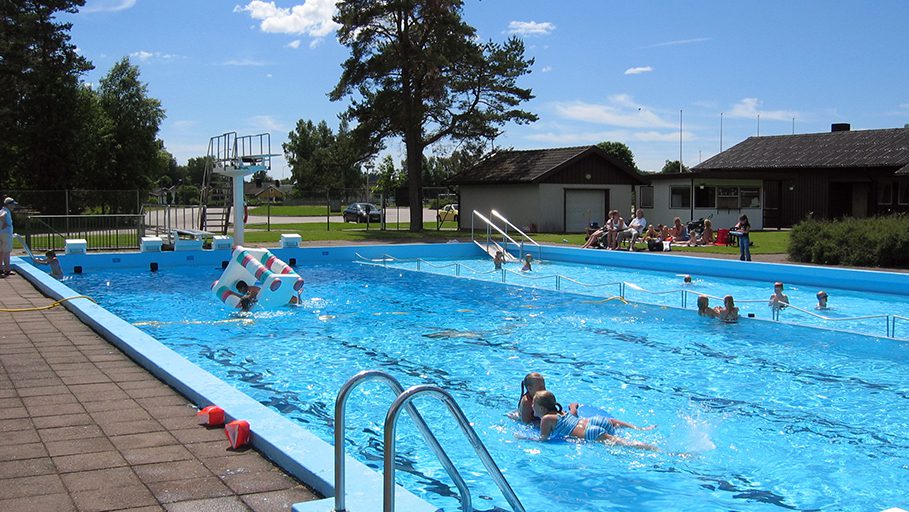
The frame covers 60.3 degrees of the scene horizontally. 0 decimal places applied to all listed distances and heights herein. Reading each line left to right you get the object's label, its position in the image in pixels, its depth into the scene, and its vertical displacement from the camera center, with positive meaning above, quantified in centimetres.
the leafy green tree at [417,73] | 3231 +643
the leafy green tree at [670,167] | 9406 +729
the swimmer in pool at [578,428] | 706 -185
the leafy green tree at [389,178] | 7678 +471
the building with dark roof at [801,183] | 3491 +196
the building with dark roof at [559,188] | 3525 +169
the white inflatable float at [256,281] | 1463 -107
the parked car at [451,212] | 4377 +78
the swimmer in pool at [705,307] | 1286 -135
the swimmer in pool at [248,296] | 1458 -134
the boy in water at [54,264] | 1811 -93
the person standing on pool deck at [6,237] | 1703 -28
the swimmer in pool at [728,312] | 1246 -140
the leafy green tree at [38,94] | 3488 +602
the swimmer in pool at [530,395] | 750 -164
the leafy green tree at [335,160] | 3466 +299
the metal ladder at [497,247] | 2488 -72
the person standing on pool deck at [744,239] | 2077 -37
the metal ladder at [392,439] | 351 -103
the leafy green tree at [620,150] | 8550 +821
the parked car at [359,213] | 4594 +70
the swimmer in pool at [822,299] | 1409 -133
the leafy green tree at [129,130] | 4188 +536
